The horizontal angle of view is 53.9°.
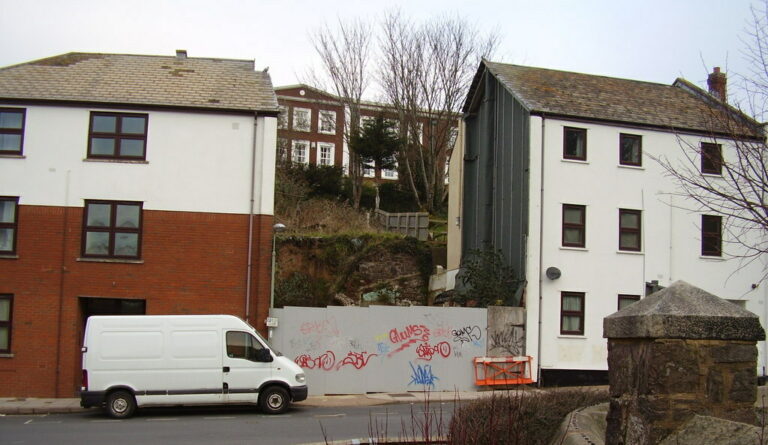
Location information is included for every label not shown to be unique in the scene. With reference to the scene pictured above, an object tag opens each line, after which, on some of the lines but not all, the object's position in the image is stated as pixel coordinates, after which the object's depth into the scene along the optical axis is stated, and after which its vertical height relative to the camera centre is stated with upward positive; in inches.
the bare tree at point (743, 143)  377.2 +82.5
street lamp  838.5 -16.4
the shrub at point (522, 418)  222.4 -52.2
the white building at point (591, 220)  915.4 +81.6
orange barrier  876.0 -104.8
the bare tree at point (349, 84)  1787.6 +456.3
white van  667.4 -85.4
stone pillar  194.2 -20.0
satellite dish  911.0 +10.5
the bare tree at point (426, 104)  1721.2 +396.3
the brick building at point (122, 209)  818.2 +64.5
